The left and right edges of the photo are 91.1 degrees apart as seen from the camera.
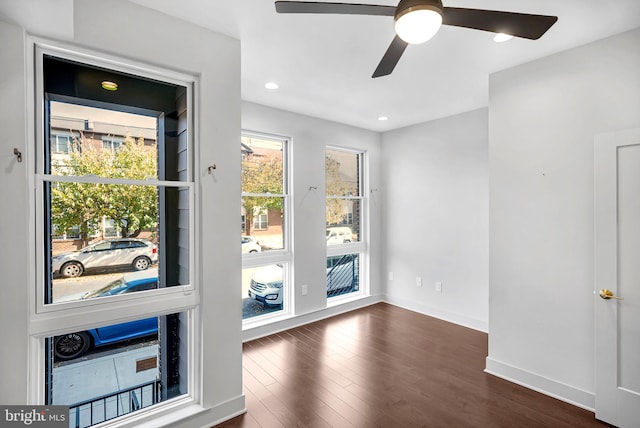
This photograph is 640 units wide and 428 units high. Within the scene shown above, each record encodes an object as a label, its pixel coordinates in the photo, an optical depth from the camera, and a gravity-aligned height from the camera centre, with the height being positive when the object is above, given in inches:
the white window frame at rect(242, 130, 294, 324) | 158.6 -14.4
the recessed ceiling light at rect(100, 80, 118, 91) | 78.5 +32.4
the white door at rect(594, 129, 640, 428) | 84.4 -18.0
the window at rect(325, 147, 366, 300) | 183.9 -4.7
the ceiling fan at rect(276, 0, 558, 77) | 47.7 +32.5
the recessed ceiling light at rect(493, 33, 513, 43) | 88.2 +49.7
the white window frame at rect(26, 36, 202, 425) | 68.0 -20.3
